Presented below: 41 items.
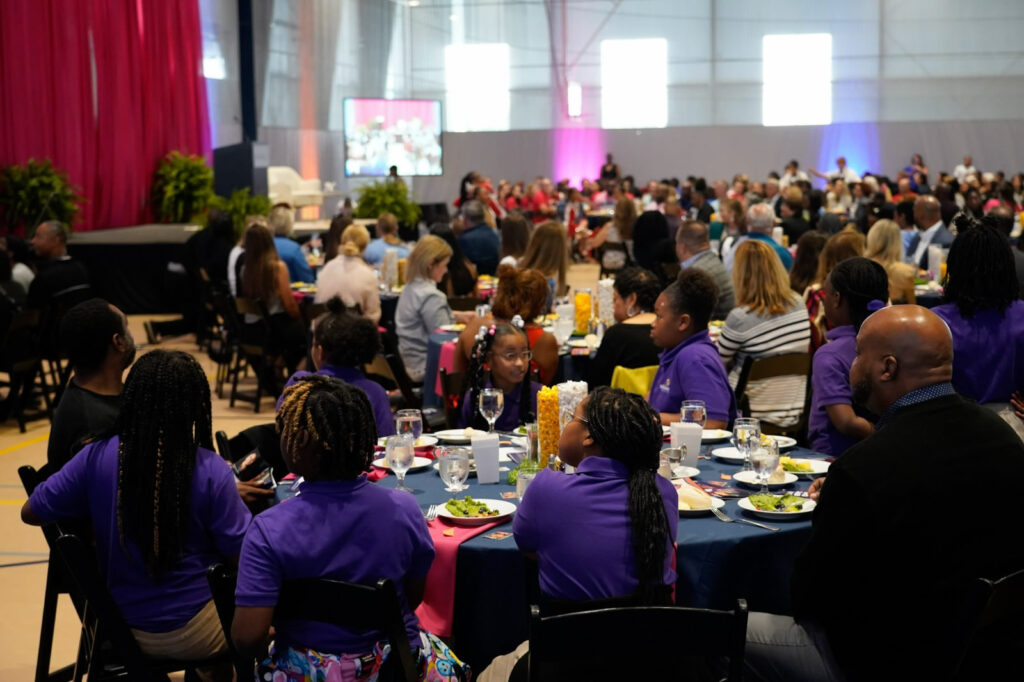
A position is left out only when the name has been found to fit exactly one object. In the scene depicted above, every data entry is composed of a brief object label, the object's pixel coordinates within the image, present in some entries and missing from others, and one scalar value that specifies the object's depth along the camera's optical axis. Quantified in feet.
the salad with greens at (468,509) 11.00
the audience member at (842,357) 14.32
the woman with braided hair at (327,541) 8.52
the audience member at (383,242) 33.17
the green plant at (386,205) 51.62
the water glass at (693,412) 13.10
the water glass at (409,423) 12.87
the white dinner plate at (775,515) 10.97
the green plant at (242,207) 45.83
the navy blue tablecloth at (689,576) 10.50
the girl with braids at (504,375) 15.40
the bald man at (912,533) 8.29
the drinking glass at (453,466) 11.67
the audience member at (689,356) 14.60
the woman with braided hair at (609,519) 9.20
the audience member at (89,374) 11.87
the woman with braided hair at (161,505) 9.80
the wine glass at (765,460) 11.57
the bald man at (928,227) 31.65
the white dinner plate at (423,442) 13.93
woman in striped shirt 18.70
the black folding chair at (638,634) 7.54
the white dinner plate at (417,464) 12.86
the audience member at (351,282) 26.58
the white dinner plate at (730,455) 13.21
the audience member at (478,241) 34.99
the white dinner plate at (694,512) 11.12
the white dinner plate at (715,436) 14.06
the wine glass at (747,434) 12.39
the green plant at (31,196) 43.57
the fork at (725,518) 10.84
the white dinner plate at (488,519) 10.87
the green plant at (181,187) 55.67
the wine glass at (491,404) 14.02
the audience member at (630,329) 18.08
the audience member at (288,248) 31.99
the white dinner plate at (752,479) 12.05
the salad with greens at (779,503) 11.16
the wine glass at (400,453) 11.93
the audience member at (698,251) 25.26
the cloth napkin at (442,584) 10.48
